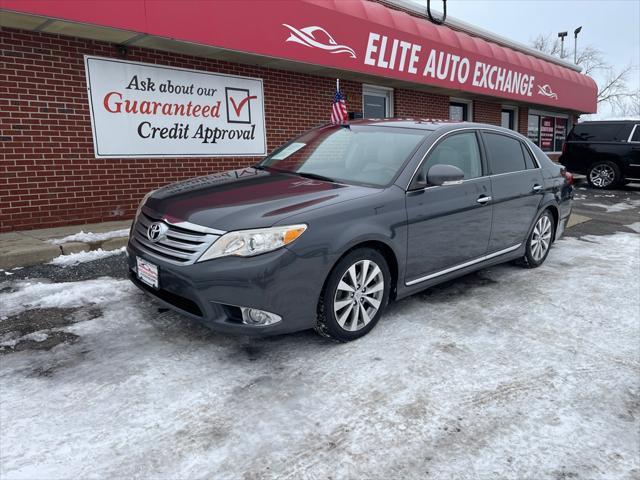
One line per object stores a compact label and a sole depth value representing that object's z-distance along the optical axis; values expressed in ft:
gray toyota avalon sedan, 9.34
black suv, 42.55
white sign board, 20.95
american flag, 29.25
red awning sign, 18.57
